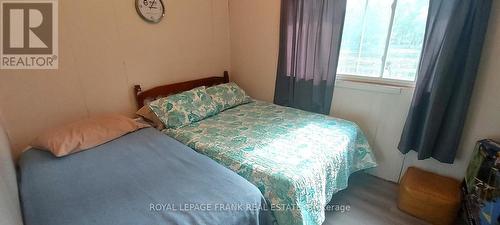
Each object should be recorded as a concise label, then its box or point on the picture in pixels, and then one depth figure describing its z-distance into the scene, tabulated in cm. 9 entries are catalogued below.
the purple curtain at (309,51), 211
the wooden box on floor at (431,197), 164
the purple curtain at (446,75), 153
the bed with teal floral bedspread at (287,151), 133
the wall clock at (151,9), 212
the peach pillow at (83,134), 158
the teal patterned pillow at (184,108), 207
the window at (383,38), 184
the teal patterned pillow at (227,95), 247
